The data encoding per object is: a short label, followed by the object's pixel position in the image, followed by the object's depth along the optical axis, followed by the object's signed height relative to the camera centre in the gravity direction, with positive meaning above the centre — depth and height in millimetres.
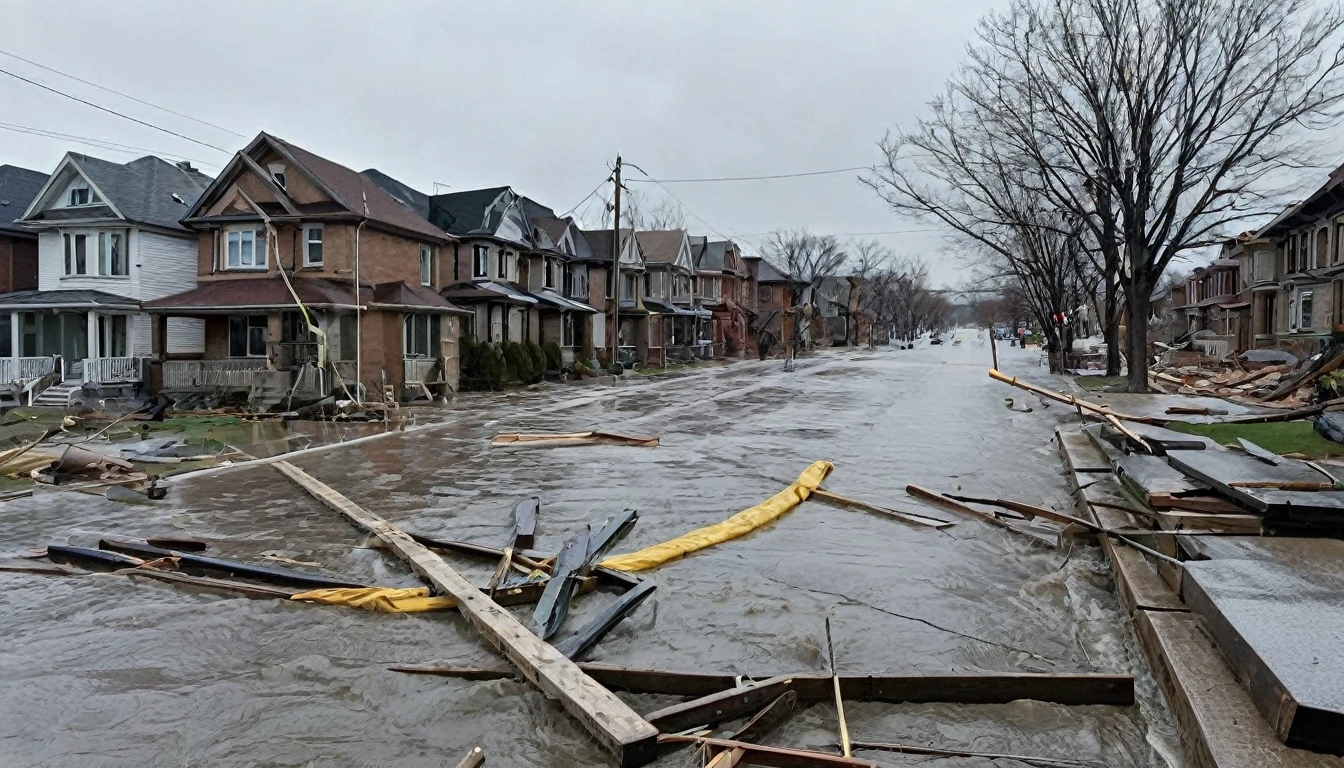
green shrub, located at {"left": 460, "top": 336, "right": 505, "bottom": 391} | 30891 -739
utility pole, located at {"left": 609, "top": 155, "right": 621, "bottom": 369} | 37219 +3941
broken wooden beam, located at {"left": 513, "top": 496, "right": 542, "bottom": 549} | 8836 -1992
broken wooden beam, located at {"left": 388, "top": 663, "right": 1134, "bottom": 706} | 5129 -2097
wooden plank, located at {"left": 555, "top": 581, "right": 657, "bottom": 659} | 5801 -2075
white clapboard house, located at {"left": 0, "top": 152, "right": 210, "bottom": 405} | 27047 +2411
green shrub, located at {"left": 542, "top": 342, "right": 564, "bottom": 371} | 36750 -382
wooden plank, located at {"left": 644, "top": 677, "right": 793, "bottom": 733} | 4652 -2068
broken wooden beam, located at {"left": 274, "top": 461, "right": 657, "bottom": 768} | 4402 -2029
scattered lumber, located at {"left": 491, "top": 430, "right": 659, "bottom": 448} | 16719 -1861
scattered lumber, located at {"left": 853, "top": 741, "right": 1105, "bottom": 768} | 4448 -2200
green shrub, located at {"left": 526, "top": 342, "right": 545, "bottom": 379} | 34334 -365
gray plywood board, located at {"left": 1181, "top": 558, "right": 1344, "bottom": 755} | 3820 -1569
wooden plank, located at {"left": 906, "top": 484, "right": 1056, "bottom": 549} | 9250 -1942
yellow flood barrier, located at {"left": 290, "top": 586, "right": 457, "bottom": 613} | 6734 -2097
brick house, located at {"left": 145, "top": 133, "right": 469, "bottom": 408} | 25172 +1787
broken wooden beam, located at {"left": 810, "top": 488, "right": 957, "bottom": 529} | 9807 -2001
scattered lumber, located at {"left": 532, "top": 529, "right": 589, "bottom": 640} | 6219 -1995
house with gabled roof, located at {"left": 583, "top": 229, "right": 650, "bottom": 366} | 47375 +3445
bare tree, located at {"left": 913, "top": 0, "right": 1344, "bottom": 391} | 20828 +6761
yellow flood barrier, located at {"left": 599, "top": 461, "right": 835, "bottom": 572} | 8062 -2019
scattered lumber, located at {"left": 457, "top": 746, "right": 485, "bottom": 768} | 4312 -2168
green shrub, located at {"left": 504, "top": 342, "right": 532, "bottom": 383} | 32375 -591
